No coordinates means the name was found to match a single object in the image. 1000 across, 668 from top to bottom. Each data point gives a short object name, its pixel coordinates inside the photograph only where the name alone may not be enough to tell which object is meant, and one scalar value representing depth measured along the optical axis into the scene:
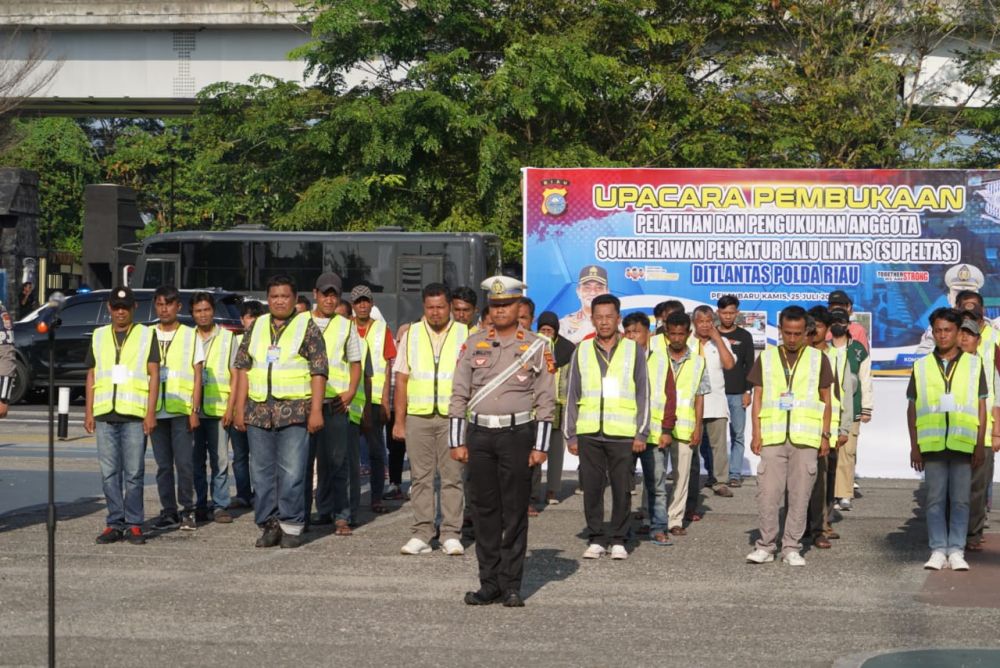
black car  24.08
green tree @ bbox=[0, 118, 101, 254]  50.69
